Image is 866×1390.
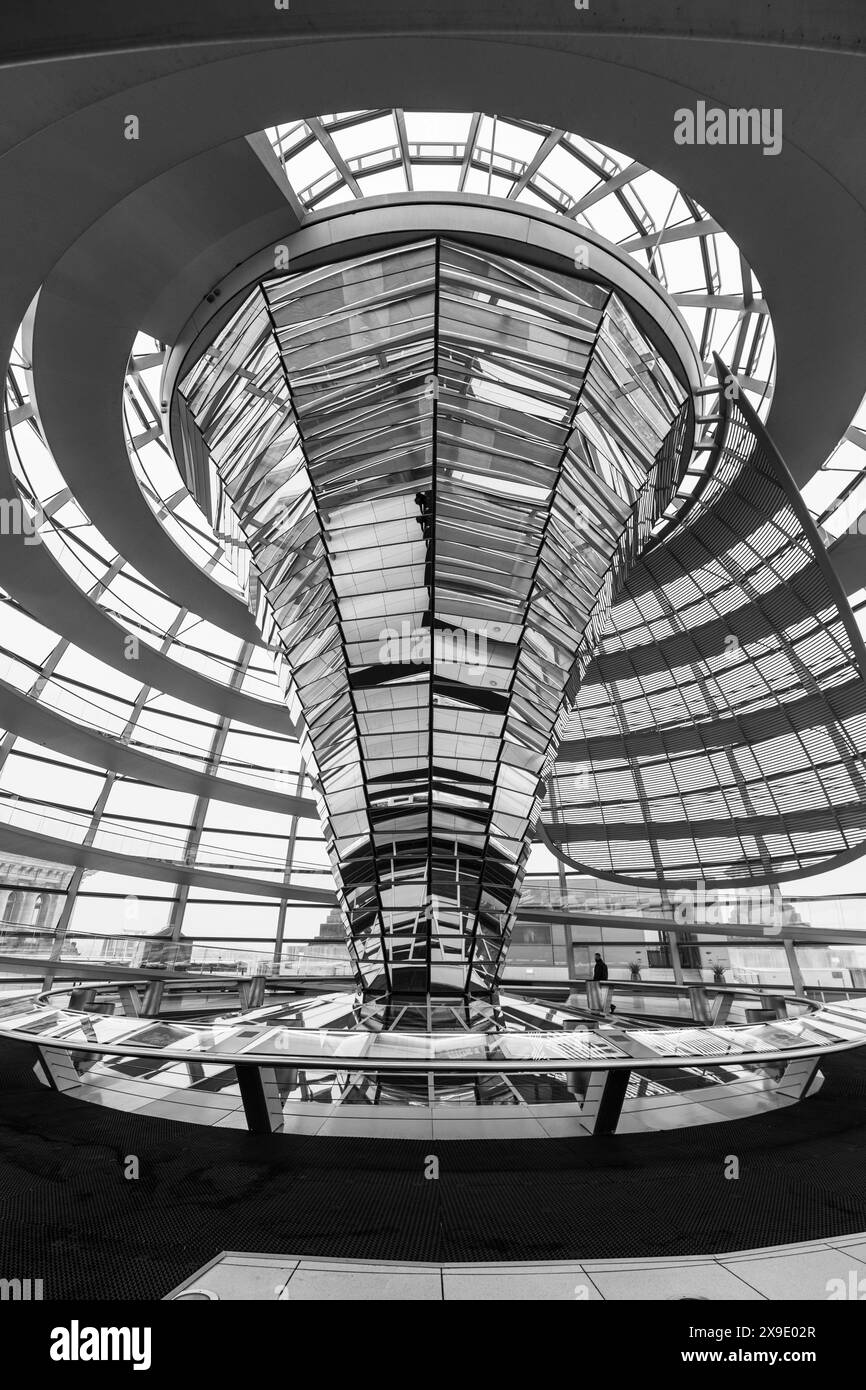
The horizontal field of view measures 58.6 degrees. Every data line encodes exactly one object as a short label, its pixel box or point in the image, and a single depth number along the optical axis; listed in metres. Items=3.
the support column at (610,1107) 6.80
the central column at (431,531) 11.31
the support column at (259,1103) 6.77
